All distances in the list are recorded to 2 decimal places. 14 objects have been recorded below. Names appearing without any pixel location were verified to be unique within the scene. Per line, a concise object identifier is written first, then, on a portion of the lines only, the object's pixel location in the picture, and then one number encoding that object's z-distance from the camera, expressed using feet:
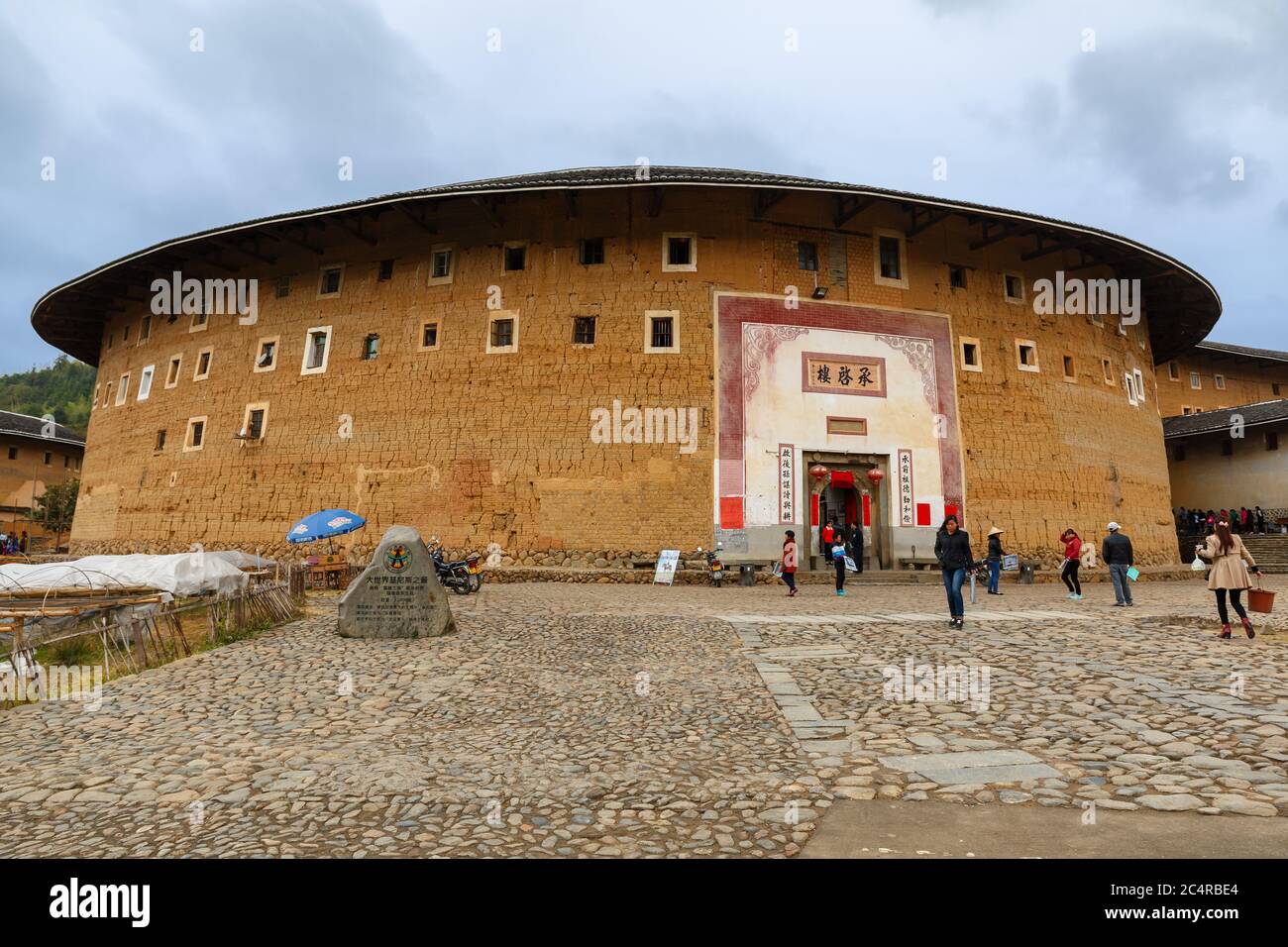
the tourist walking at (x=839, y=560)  49.39
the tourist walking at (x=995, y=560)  51.49
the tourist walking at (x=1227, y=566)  26.71
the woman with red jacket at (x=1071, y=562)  47.06
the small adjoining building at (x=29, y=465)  122.52
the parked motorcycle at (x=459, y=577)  49.34
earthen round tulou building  63.46
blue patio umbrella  52.39
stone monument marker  29.94
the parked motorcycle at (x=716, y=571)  59.06
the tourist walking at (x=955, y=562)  31.58
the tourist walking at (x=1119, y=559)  41.57
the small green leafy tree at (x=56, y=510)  119.14
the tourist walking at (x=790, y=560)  49.83
